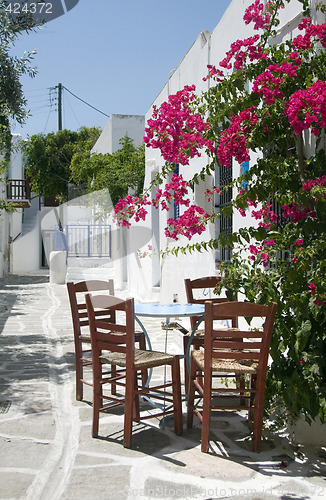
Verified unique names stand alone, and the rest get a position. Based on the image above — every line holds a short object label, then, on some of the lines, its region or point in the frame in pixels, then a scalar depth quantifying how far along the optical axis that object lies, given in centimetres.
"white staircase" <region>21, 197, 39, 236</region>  2820
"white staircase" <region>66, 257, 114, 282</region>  1912
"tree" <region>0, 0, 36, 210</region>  706
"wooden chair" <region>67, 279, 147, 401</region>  468
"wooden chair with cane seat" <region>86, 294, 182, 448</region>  366
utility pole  3706
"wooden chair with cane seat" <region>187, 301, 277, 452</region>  343
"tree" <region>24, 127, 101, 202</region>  2784
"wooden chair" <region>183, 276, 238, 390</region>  500
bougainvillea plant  346
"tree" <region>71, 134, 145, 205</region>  1475
